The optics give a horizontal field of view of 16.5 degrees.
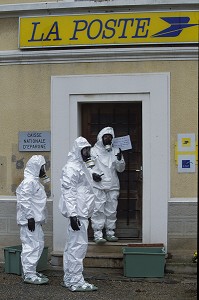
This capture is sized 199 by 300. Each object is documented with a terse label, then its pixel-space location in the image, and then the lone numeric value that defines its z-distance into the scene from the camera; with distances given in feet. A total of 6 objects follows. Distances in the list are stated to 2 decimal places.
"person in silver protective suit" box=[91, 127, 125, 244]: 34.76
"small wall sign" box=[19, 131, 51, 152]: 35.42
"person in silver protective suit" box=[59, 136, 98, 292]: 30.12
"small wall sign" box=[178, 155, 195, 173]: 34.32
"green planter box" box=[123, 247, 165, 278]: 32.17
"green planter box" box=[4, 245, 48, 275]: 33.40
